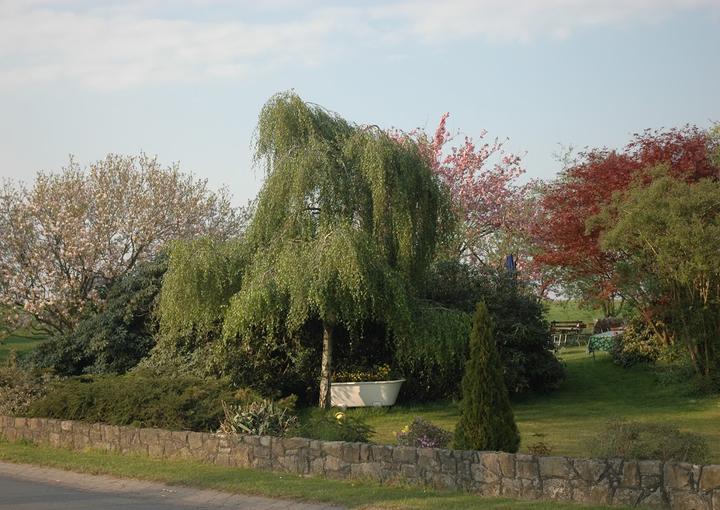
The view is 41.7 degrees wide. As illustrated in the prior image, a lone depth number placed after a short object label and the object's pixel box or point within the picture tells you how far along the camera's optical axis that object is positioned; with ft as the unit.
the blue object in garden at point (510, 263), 100.48
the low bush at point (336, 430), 47.96
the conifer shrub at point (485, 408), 41.75
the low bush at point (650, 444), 37.32
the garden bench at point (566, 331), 115.96
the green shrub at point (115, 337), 81.10
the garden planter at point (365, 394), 72.59
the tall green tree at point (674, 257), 69.97
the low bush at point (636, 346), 84.79
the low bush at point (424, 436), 45.27
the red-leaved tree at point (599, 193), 83.56
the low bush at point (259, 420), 50.29
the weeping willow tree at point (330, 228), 64.80
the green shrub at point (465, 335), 69.62
